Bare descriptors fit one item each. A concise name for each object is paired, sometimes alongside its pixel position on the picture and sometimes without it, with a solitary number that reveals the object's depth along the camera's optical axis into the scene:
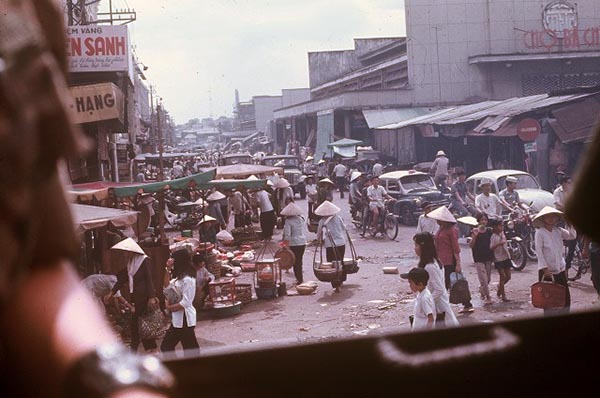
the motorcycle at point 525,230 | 13.57
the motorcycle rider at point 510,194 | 14.80
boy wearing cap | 7.54
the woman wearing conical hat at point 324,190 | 18.27
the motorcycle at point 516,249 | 13.20
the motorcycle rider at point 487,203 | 14.25
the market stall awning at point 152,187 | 12.76
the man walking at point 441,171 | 23.58
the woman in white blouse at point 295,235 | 13.43
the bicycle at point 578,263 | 11.90
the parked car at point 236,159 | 33.53
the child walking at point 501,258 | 11.19
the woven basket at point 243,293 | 11.80
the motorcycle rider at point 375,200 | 18.59
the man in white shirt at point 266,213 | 18.59
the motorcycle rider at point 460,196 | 17.47
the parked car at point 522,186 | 15.73
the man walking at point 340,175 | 30.22
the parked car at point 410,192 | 19.44
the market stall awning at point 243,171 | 21.55
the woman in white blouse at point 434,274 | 8.29
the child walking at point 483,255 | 11.20
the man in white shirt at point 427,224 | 12.74
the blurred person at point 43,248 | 0.70
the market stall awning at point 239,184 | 18.22
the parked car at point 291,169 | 30.19
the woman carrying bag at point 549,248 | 9.38
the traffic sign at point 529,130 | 20.06
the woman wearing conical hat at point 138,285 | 8.86
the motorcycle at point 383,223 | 18.33
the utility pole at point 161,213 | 12.05
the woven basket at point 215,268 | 12.95
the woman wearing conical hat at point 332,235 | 12.90
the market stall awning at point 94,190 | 11.75
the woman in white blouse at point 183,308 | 8.29
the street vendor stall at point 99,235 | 9.35
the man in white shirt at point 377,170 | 27.47
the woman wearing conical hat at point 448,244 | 10.70
